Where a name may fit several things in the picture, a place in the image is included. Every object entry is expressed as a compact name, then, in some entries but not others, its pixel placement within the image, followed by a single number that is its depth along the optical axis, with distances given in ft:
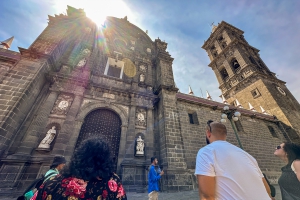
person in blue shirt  13.67
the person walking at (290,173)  7.50
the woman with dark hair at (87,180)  4.52
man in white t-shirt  4.13
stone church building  19.69
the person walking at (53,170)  8.72
